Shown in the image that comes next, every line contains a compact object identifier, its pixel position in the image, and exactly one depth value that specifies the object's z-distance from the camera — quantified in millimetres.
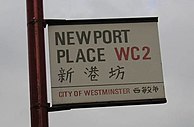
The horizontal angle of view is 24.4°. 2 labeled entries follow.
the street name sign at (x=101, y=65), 4629
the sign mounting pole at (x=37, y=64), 4188
